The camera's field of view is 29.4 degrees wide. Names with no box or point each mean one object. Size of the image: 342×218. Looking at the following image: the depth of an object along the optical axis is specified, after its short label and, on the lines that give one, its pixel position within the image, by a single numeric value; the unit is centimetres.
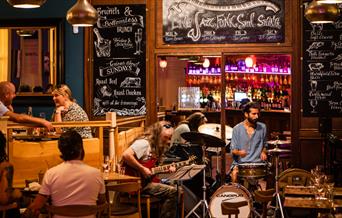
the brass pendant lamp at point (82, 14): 659
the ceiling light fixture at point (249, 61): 1366
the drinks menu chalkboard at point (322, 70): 926
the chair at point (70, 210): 493
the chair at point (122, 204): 607
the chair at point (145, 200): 718
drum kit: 775
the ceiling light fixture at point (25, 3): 559
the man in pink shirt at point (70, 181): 497
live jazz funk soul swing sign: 934
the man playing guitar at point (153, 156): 708
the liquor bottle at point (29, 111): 923
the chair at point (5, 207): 536
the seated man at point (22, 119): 616
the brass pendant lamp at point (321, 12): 671
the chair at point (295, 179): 757
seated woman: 799
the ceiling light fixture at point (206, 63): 1458
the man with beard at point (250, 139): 874
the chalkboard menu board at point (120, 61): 970
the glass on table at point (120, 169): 711
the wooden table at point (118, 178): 640
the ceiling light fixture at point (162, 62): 1378
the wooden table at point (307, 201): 569
